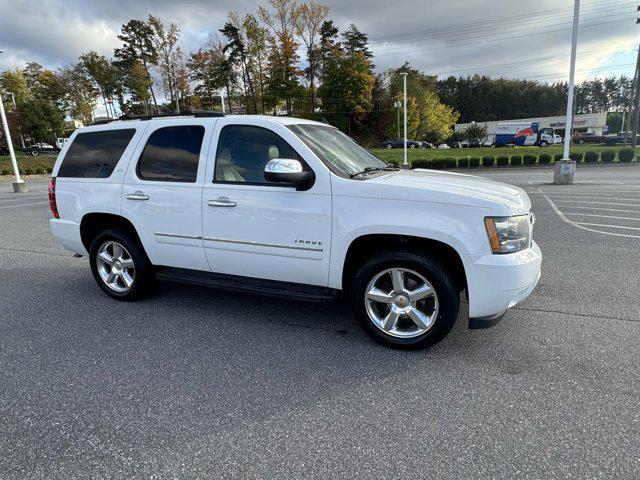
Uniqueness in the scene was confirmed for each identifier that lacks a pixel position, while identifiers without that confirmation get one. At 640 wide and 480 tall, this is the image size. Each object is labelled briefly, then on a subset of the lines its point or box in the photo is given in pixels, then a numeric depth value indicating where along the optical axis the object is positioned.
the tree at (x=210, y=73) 52.47
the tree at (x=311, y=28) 50.62
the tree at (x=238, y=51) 53.28
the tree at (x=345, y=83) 57.88
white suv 3.12
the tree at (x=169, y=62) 51.03
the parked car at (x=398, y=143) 56.16
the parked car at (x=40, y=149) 52.90
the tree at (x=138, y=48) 52.91
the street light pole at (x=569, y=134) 15.02
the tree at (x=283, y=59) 50.03
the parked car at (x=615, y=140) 57.66
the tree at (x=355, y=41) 67.25
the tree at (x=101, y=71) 52.06
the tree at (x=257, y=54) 50.78
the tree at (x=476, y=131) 75.12
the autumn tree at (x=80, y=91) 51.31
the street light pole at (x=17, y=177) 18.80
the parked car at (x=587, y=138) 65.69
